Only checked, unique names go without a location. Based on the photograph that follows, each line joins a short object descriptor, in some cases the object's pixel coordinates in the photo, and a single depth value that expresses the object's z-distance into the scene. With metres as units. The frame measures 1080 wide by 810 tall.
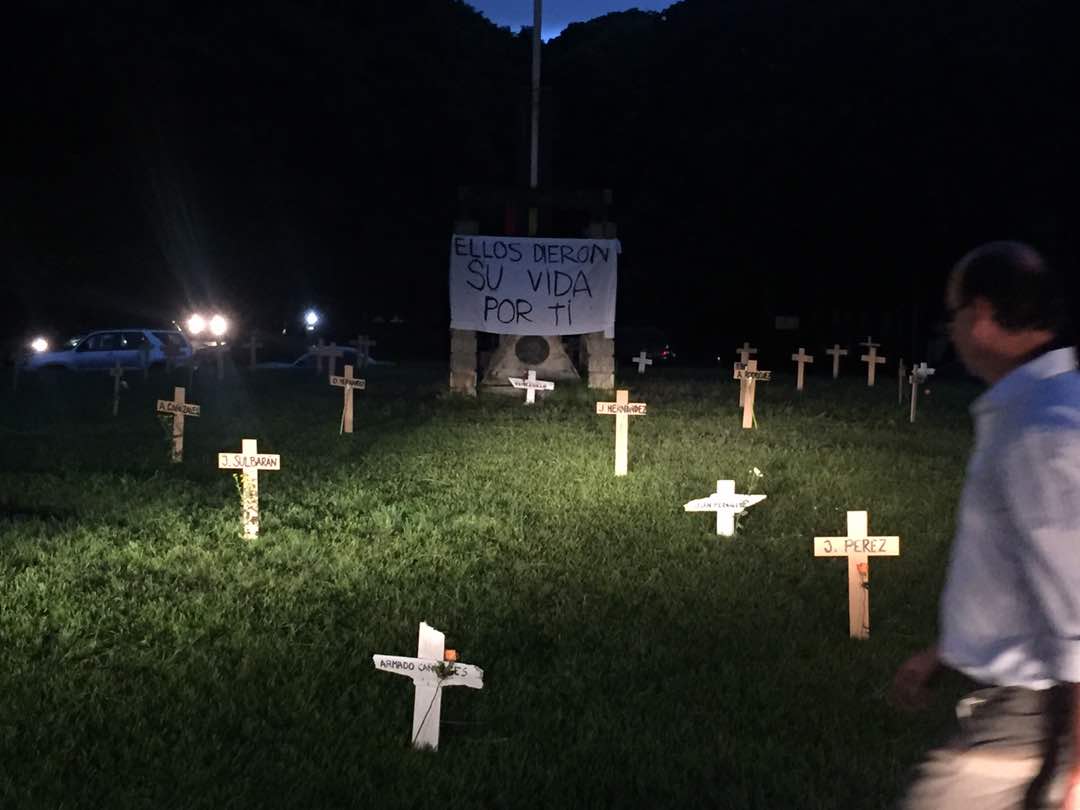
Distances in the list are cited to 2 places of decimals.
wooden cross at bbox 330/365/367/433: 15.05
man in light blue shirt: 2.60
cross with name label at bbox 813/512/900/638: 6.49
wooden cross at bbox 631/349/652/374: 26.62
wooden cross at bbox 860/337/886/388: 23.59
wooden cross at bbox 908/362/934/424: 17.81
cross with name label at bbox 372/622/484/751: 5.13
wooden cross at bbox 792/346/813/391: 22.59
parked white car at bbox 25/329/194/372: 30.70
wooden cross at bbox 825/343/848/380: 26.69
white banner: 20.41
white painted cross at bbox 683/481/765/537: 8.79
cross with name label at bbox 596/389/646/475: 11.72
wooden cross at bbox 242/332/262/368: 33.48
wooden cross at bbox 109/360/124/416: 18.25
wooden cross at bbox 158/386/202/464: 12.07
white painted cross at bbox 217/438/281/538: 8.58
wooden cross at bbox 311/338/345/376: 25.78
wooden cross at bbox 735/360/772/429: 16.62
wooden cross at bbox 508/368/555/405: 15.50
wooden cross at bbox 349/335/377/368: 32.59
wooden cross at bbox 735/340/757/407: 21.33
